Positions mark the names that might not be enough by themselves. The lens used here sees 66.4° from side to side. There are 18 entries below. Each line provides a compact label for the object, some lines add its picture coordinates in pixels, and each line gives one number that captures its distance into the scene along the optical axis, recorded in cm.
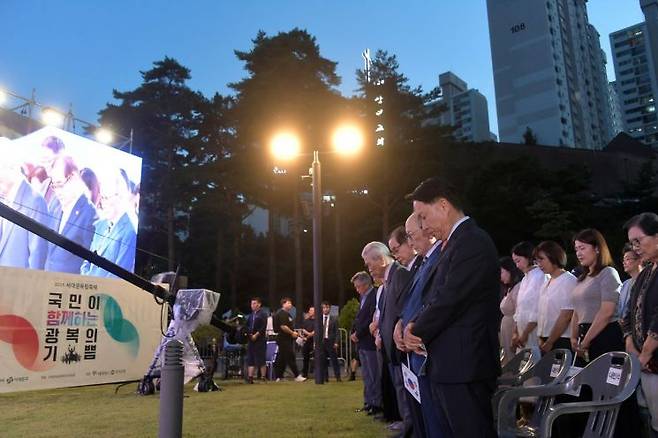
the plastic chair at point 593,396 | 252
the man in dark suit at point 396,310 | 341
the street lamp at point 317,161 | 1059
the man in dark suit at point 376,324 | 489
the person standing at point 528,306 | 472
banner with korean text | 803
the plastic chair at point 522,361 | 414
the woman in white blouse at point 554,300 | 416
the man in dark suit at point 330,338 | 1056
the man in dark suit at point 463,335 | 222
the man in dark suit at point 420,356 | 244
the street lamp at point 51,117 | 1319
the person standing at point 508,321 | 539
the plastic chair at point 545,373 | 325
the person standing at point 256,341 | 1048
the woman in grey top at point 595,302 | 366
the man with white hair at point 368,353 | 595
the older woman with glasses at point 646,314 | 277
